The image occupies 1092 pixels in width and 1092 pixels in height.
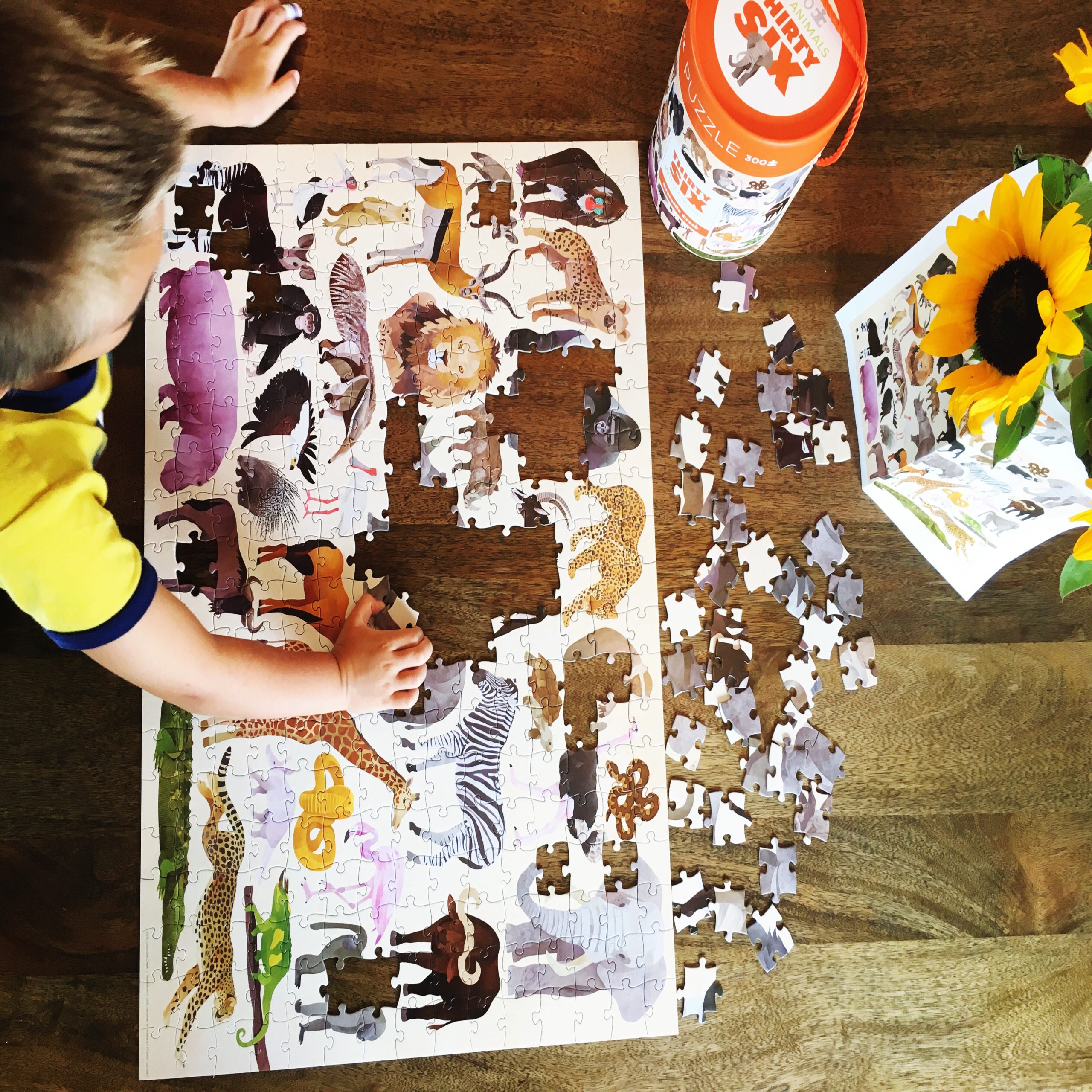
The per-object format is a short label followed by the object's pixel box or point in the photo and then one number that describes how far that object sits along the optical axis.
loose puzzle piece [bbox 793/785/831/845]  0.88
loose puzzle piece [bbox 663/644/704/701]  0.88
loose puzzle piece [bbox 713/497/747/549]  0.90
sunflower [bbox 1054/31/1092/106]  0.48
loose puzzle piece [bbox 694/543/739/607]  0.89
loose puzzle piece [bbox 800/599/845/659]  0.89
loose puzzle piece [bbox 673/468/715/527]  0.90
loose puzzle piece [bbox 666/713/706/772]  0.88
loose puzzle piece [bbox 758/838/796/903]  0.87
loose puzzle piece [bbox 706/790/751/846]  0.87
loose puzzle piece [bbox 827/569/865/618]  0.90
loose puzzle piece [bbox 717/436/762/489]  0.90
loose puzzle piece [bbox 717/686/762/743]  0.88
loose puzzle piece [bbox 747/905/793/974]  0.86
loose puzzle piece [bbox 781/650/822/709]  0.89
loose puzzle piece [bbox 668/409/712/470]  0.90
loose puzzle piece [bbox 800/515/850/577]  0.90
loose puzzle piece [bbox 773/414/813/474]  0.91
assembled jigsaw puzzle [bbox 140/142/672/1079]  0.84
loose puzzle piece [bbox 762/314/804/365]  0.91
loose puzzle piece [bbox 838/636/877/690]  0.89
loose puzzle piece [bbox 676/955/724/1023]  0.85
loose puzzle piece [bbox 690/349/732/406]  0.91
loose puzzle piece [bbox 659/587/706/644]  0.89
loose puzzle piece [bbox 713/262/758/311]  0.91
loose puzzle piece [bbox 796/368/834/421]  0.91
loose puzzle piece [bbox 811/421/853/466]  0.91
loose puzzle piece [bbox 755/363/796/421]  0.91
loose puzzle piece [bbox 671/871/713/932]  0.86
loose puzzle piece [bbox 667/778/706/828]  0.87
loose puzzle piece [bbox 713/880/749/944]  0.86
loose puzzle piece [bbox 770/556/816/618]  0.89
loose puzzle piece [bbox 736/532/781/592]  0.89
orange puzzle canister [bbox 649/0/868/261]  0.71
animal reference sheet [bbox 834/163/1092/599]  0.69
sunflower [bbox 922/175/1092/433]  0.51
